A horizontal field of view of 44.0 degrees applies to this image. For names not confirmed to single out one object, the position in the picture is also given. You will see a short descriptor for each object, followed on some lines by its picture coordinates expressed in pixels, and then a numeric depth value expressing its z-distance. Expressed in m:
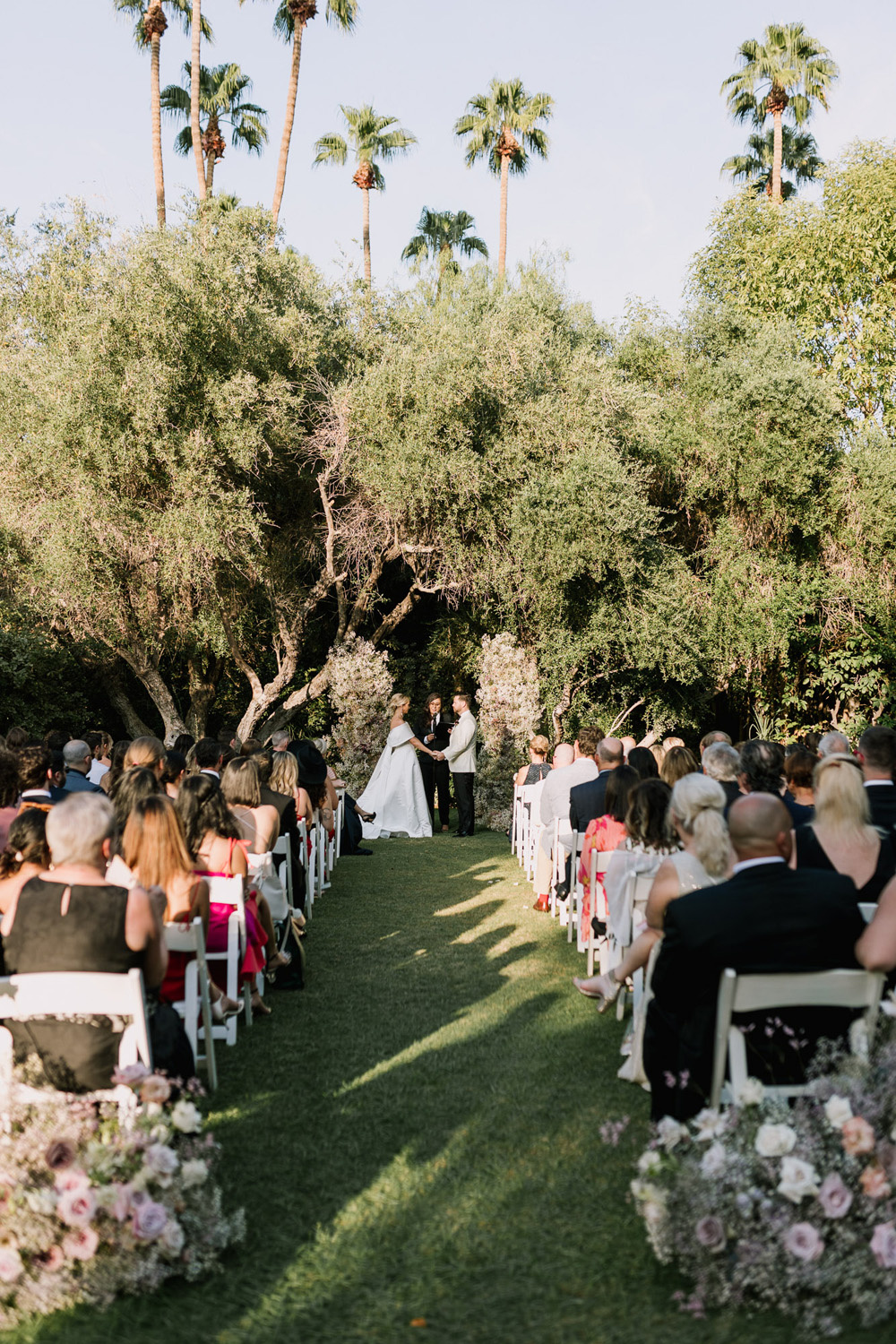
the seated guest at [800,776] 6.73
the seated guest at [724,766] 6.76
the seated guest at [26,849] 4.60
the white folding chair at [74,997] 3.45
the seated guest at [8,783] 5.86
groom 14.55
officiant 15.50
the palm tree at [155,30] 21.76
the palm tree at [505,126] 28.66
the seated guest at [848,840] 4.81
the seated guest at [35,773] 6.34
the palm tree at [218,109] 25.20
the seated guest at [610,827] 6.62
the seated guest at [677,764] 6.84
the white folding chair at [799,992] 3.38
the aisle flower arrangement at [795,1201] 2.86
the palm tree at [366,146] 28.06
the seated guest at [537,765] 11.79
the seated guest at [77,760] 7.83
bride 14.88
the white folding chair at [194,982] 4.51
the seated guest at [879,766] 5.70
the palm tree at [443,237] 33.06
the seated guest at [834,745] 7.55
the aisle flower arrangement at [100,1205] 2.98
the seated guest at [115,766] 6.66
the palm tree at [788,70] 27.67
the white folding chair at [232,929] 5.50
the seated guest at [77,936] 3.55
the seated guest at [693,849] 4.40
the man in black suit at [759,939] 3.52
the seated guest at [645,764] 7.45
